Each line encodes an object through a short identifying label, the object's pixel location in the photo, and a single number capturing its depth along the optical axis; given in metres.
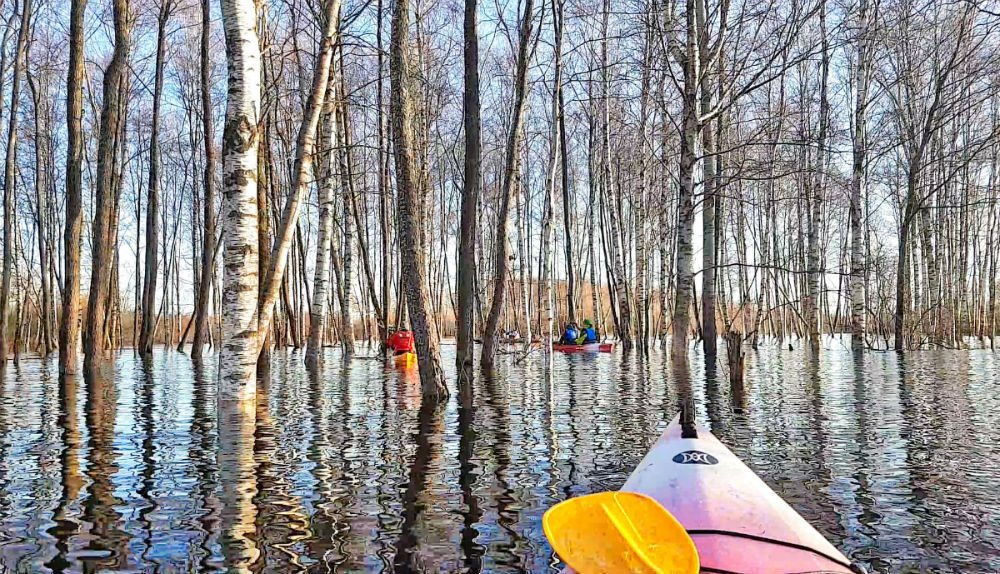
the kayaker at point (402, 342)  16.81
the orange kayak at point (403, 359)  16.80
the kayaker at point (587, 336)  22.41
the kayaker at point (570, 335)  22.85
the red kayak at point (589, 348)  21.86
